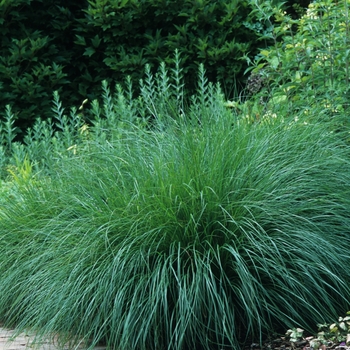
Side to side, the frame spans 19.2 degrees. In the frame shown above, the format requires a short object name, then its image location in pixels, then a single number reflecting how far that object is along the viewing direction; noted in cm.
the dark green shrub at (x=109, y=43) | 1282
